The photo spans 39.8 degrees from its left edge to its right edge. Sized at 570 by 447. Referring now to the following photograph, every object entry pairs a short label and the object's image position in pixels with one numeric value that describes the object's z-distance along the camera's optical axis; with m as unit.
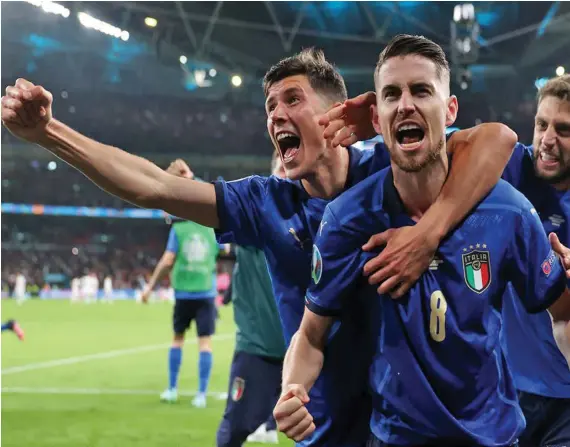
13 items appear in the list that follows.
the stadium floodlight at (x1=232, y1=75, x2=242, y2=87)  34.19
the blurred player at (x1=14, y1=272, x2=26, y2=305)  32.09
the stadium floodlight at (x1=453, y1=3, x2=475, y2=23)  18.47
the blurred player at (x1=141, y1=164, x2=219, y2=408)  8.64
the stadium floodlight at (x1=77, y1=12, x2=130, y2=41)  23.92
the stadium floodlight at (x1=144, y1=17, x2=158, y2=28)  25.20
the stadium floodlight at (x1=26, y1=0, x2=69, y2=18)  23.29
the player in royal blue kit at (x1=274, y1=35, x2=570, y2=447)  2.24
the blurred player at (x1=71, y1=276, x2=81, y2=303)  34.09
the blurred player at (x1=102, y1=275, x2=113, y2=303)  34.44
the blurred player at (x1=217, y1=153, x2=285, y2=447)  4.71
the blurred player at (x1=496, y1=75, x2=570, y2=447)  3.13
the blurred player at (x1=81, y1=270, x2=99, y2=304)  34.31
